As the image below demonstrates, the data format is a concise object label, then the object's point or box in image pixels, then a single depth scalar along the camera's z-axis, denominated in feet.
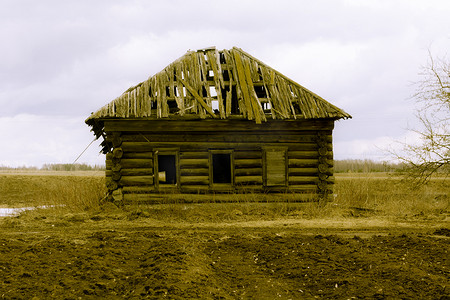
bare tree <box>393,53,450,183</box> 47.26
